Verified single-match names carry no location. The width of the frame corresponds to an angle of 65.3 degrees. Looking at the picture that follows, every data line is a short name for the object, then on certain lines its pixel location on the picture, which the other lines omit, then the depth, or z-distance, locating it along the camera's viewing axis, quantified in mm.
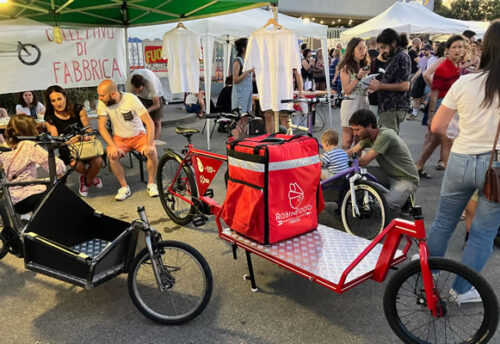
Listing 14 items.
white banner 5742
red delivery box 2633
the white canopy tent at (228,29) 7055
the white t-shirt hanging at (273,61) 5465
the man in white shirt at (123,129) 4945
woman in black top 5074
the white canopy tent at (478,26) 17828
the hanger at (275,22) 5266
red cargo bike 2061
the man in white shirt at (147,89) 6367
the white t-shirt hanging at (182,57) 6727
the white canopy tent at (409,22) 13094
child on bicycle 3957
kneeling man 3883
